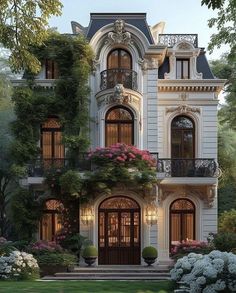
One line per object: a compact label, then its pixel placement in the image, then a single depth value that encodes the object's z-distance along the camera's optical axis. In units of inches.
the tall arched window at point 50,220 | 989.2
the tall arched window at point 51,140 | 1006.4
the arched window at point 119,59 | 1013.2
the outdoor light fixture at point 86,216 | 964.0
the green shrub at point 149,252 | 930.7
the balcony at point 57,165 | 961.5
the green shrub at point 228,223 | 1011.9
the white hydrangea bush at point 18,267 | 766.5
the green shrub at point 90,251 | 924.0
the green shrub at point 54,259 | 854.5
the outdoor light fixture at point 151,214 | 968.3
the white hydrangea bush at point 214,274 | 518.0
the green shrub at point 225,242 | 807.8
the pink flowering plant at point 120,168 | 920.9
